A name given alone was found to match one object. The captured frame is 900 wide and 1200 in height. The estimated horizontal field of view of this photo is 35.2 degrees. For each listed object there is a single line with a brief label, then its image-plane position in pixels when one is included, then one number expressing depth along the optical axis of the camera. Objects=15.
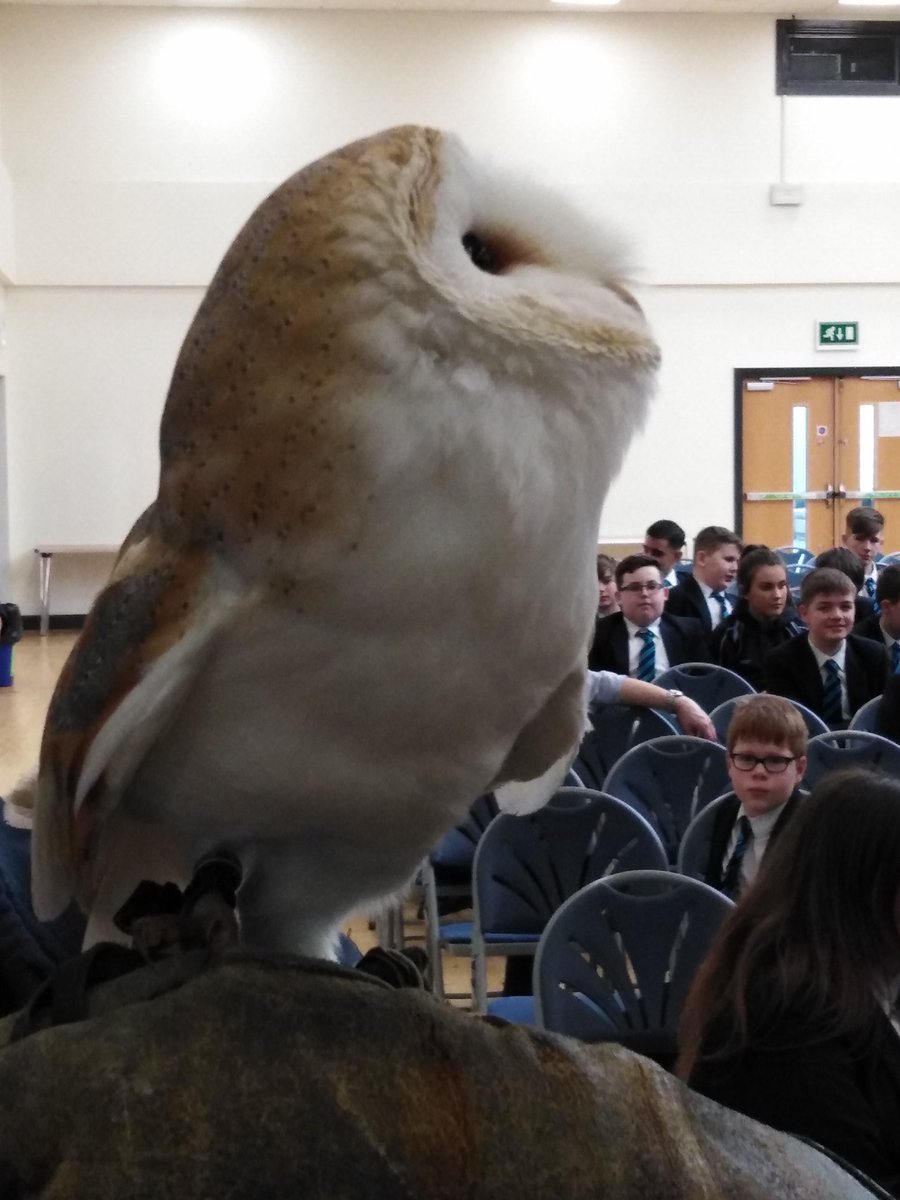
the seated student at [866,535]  6.66
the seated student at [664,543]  5.79
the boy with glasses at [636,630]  4.33
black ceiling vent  9.87
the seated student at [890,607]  4.25
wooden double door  10.05
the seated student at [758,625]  4.64
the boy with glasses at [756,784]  2.46
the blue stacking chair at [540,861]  2.65
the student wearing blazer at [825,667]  3.97
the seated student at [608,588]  4.26
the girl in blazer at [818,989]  1.43
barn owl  0.62
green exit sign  10.10
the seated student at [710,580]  5.27
